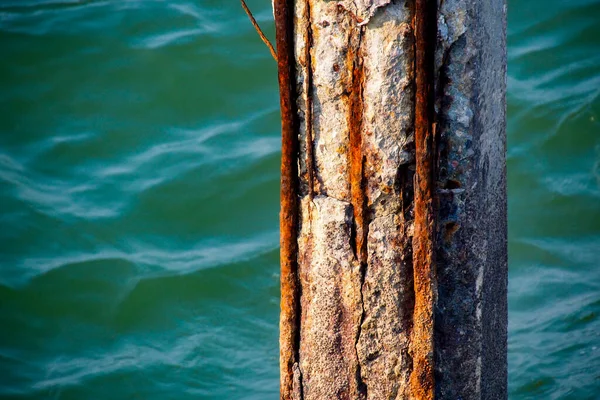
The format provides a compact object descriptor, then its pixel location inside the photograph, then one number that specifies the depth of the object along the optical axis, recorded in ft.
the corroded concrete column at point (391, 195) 16.26
